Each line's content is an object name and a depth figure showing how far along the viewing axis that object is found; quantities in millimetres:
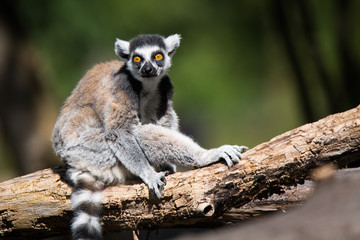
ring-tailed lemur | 7684
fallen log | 6594
